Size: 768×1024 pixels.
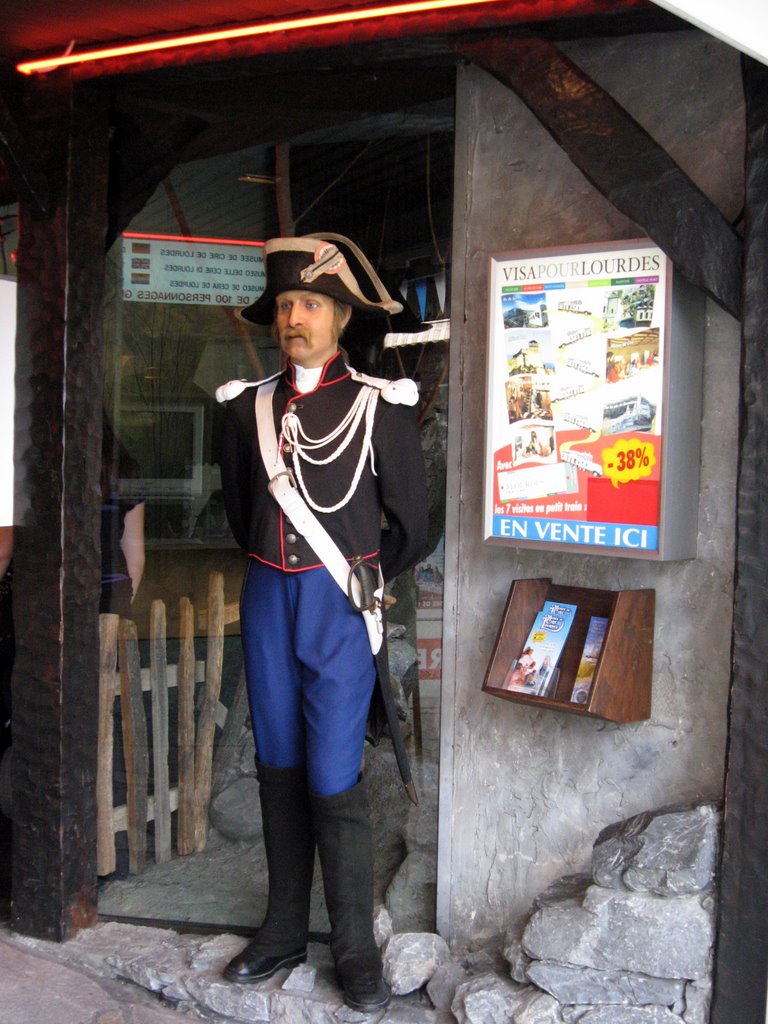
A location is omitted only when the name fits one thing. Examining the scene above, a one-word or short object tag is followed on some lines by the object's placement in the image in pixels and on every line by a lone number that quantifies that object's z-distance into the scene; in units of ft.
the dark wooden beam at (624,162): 8.67
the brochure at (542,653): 9.76
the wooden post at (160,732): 12.48
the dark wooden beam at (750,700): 8.61
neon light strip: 9.94
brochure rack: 9.24
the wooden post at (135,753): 12.45
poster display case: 8.96
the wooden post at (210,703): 12.31
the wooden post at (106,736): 12.26
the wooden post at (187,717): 12.40
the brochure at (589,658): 9.39
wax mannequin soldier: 9.80
